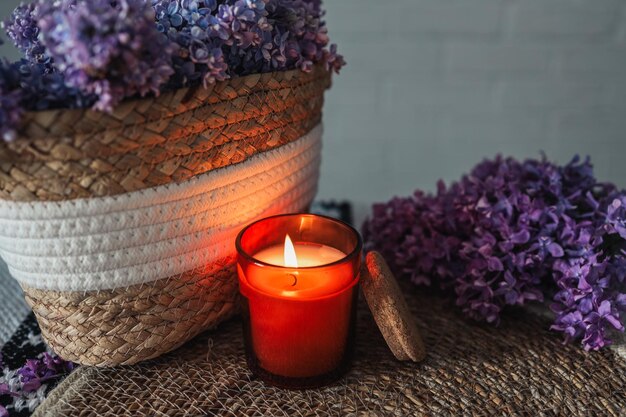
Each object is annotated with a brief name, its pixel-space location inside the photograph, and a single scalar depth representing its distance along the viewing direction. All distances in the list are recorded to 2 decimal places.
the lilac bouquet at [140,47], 0.45
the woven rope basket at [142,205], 0.50
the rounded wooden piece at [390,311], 0.60
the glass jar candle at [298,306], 0.56
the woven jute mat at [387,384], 0.57
